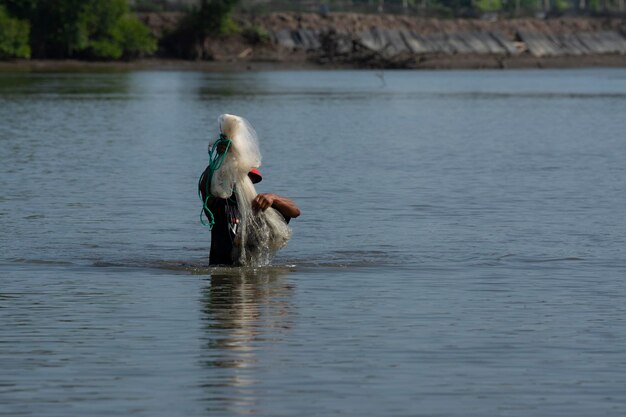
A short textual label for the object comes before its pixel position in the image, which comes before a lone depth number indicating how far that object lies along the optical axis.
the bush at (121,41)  107.69
